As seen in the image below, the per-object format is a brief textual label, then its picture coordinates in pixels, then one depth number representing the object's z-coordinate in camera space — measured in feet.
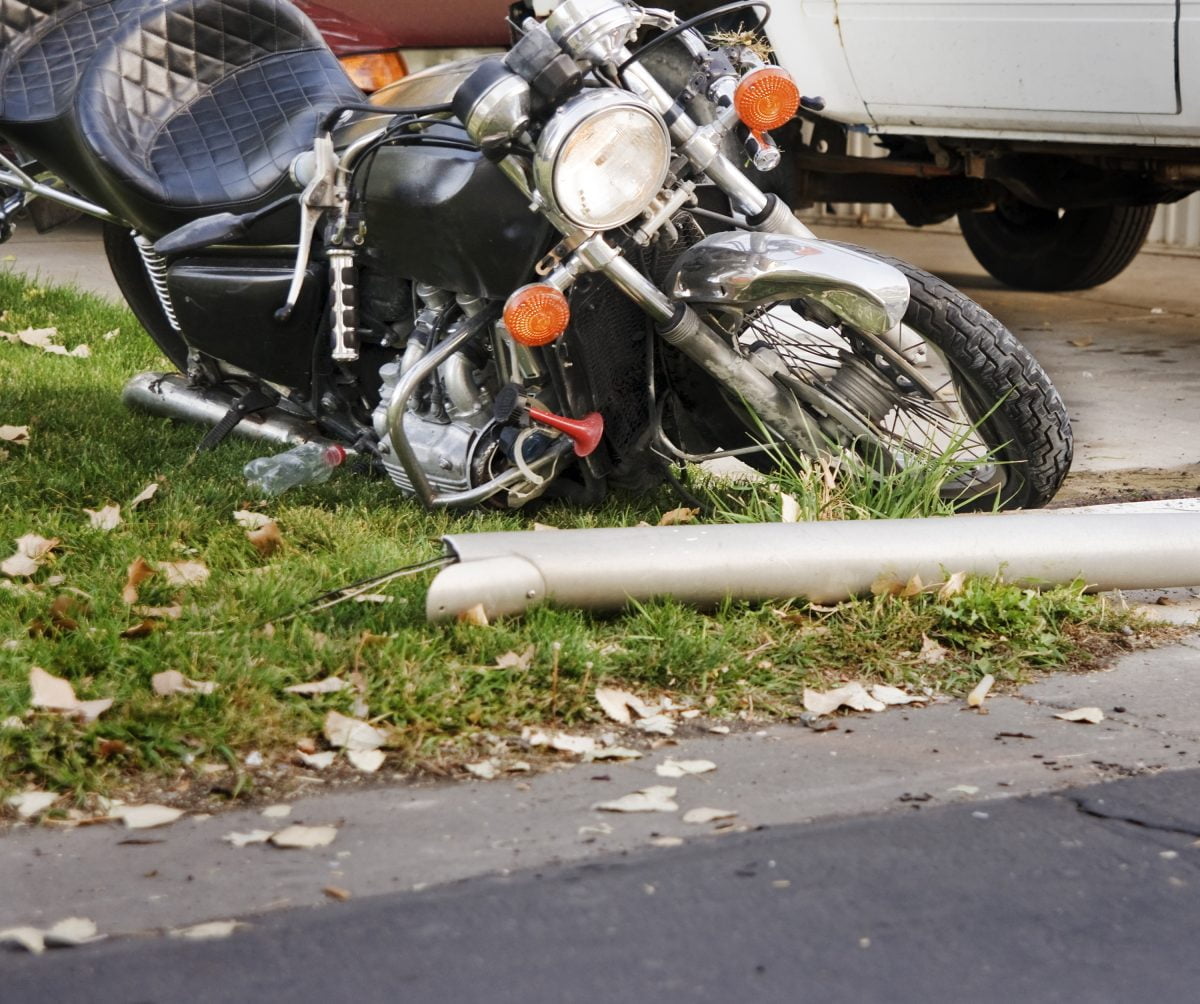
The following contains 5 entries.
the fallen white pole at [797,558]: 10.85
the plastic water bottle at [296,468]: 14.60
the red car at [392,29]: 24.16
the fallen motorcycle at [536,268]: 11.24
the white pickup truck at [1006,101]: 19.01
